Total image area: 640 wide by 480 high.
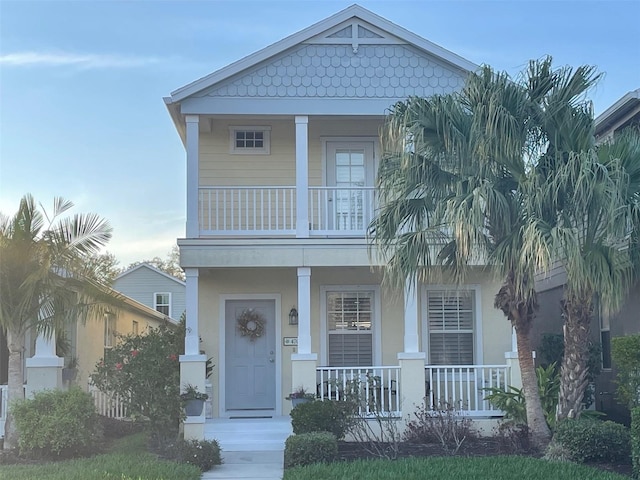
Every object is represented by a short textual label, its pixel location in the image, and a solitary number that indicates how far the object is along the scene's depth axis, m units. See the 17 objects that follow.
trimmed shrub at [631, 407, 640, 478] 9.48
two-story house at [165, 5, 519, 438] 13.57
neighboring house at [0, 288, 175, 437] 13.30
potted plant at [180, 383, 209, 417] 12.47
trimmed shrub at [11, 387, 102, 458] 11.33
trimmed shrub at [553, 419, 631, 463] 10.35
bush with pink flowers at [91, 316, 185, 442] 12.16
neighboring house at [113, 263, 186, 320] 36.38
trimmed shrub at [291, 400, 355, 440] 11.77
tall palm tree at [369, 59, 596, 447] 10.51
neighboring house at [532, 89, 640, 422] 13.30
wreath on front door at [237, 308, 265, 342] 15.07
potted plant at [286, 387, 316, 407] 12.75
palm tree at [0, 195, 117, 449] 11.75
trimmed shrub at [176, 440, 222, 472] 10.97
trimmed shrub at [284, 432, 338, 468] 10.76
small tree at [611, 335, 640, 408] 11.63
